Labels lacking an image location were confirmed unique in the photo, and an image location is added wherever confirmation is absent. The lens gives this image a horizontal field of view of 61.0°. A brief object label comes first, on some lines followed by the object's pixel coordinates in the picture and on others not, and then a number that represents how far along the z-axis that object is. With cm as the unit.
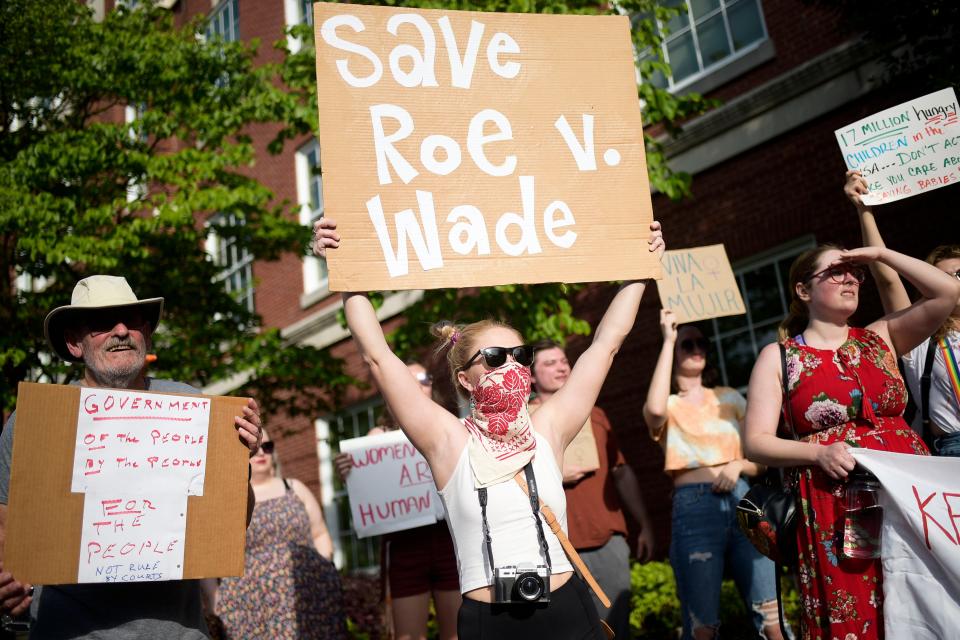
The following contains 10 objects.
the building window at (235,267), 1497
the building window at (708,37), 854
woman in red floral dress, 295
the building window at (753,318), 805
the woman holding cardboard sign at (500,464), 235
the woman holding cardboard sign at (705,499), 422
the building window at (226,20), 1602
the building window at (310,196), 1381
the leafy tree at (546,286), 629
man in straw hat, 268
